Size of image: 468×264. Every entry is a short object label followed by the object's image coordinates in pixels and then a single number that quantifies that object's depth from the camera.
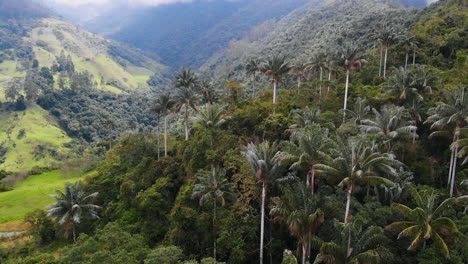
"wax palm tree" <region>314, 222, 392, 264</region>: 22.23
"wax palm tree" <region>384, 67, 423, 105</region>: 42.38
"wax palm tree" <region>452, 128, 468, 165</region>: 29.80
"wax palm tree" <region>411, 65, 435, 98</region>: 42.97
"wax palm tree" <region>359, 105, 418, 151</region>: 33.75
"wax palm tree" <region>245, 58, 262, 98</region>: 68.13
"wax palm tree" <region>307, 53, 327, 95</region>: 65.19
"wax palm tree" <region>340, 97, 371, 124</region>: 44.25
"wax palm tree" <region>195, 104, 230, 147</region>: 45.72
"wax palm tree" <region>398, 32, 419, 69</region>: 65.06
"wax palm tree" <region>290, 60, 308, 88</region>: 70.91
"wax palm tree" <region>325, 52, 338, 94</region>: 65.62
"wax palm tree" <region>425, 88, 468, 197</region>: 31.33
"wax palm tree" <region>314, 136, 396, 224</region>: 23.20
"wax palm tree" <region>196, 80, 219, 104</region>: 62.50
